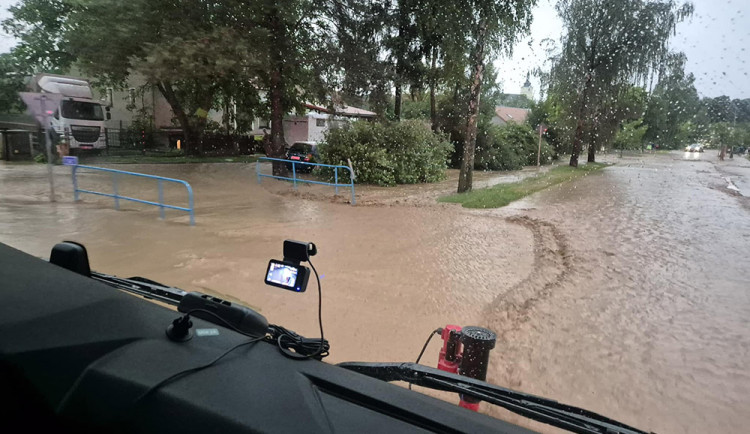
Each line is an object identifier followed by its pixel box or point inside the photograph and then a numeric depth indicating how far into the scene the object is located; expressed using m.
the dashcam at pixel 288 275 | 1.65
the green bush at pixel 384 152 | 15.73
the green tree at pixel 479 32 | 12.00
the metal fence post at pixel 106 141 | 12.36
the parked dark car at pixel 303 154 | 17.20
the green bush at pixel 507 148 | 23.77
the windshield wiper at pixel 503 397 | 1.42
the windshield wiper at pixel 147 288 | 1.88
